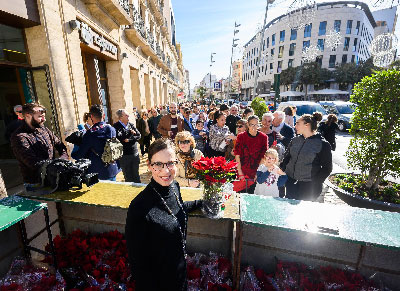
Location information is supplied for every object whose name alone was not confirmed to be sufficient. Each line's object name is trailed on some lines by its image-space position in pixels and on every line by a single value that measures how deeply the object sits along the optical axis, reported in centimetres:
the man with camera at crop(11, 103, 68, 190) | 273
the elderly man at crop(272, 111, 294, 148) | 532
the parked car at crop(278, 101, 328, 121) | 1459
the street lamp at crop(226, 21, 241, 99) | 2798
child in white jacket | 360
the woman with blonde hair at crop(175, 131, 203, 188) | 318
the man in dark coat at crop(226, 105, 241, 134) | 715
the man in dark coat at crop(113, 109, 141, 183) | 452
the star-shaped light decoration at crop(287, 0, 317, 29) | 398
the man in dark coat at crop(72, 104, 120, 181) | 353
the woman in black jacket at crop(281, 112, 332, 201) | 331
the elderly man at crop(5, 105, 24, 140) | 468
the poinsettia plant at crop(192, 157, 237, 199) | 179
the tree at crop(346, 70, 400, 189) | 392
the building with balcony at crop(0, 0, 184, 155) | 491
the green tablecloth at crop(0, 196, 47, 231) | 188
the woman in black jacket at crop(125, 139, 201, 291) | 136
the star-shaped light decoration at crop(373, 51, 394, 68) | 729
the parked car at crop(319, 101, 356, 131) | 1434
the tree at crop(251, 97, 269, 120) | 1032
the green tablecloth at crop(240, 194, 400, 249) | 169
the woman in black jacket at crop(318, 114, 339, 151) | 555
